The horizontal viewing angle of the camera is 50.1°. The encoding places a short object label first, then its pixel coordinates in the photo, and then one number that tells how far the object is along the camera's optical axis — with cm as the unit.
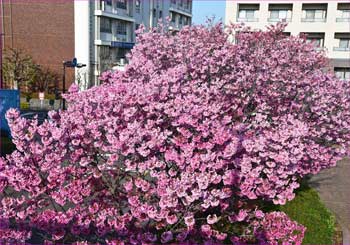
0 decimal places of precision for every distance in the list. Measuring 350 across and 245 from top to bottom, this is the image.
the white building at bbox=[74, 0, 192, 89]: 3134
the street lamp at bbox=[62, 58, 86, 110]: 2223
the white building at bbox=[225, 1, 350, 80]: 3375
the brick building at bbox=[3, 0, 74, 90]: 3080
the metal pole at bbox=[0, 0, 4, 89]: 3054
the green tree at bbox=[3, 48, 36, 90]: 2950
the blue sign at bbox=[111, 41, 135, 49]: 3362
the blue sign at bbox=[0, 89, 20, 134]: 1476
